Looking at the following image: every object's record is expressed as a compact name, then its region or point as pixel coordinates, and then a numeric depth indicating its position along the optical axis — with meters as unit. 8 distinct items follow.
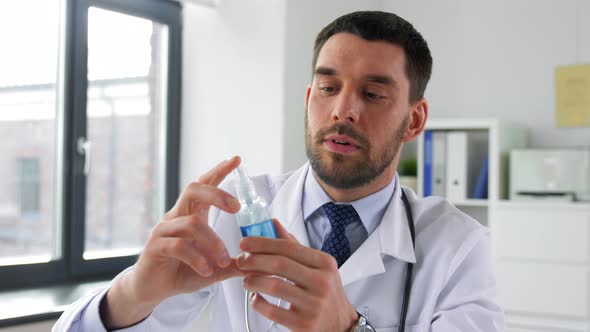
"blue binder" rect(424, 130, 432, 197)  3.34
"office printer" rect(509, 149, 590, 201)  2.99
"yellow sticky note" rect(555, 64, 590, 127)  3.34
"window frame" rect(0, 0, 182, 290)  2.74
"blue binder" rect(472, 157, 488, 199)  3.26
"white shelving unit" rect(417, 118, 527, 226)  3.14
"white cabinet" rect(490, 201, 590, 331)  2.92
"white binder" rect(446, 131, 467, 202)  3.25
